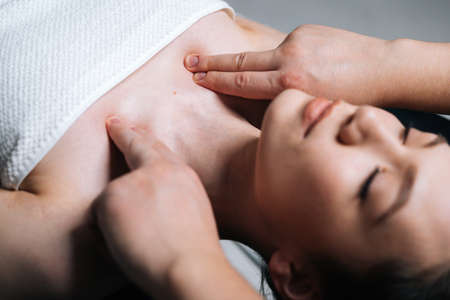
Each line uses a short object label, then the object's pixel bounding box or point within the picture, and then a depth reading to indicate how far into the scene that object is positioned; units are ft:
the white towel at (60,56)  2.33
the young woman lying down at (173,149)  2.20
